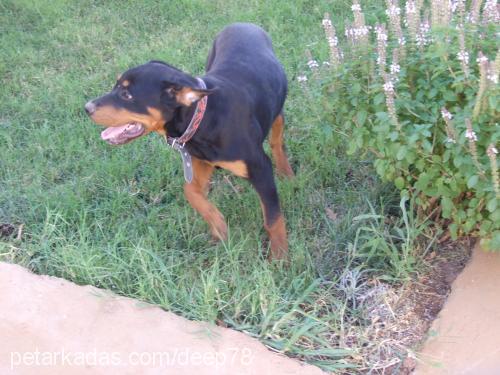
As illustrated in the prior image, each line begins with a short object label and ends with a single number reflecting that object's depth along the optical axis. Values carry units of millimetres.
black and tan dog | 3484
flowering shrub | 3000
